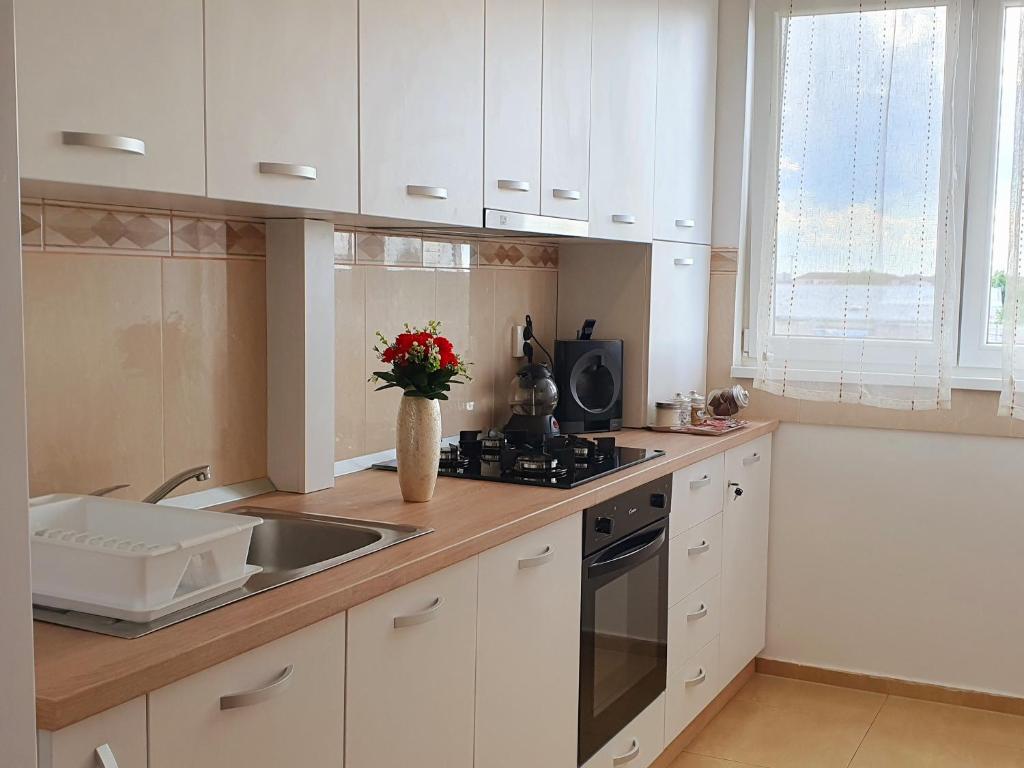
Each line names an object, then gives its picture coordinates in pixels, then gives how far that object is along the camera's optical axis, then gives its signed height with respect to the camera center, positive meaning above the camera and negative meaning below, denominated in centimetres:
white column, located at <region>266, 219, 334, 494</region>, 238 -13
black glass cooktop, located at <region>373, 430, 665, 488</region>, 262 -41
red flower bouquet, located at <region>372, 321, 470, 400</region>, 231 -15
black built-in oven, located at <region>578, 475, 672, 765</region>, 257 -77
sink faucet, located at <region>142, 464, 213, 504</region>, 197 -34
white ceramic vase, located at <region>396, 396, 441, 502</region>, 231 -32
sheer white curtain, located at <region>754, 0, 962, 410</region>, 360 +30
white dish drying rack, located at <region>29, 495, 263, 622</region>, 147 -37
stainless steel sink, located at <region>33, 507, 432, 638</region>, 203 -45
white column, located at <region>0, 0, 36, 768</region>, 103 -17
